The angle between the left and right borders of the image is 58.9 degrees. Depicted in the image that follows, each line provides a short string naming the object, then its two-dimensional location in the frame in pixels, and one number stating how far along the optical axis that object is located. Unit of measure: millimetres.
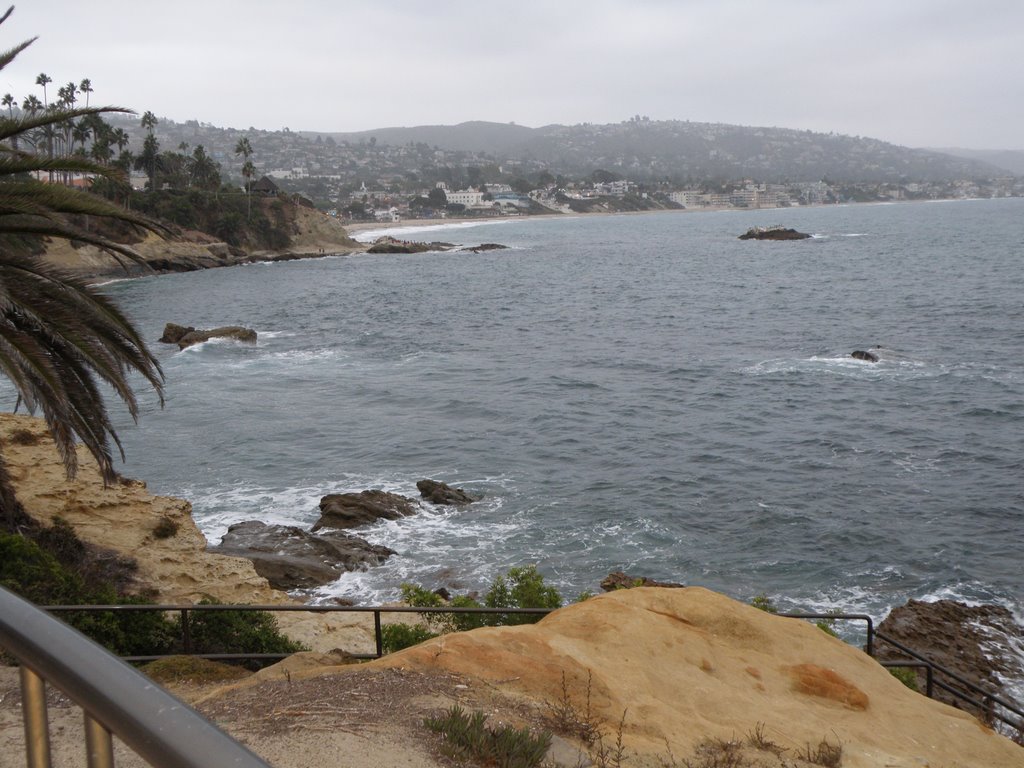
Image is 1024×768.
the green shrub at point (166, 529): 16562
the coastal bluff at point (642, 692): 5859
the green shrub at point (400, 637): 10164
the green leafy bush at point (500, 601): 11758
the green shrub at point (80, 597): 9555
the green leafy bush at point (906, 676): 11523
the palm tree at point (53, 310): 10023
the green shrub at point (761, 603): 13695
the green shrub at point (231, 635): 10445
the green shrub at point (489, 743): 5340
